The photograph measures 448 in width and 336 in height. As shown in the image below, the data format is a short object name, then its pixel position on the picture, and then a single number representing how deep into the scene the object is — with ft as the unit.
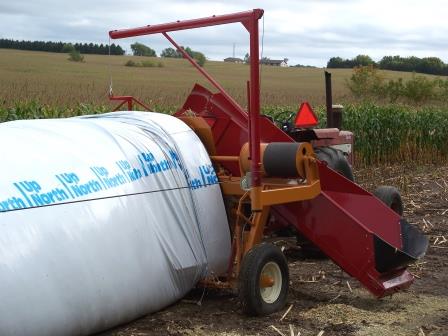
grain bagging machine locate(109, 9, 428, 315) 16.29
